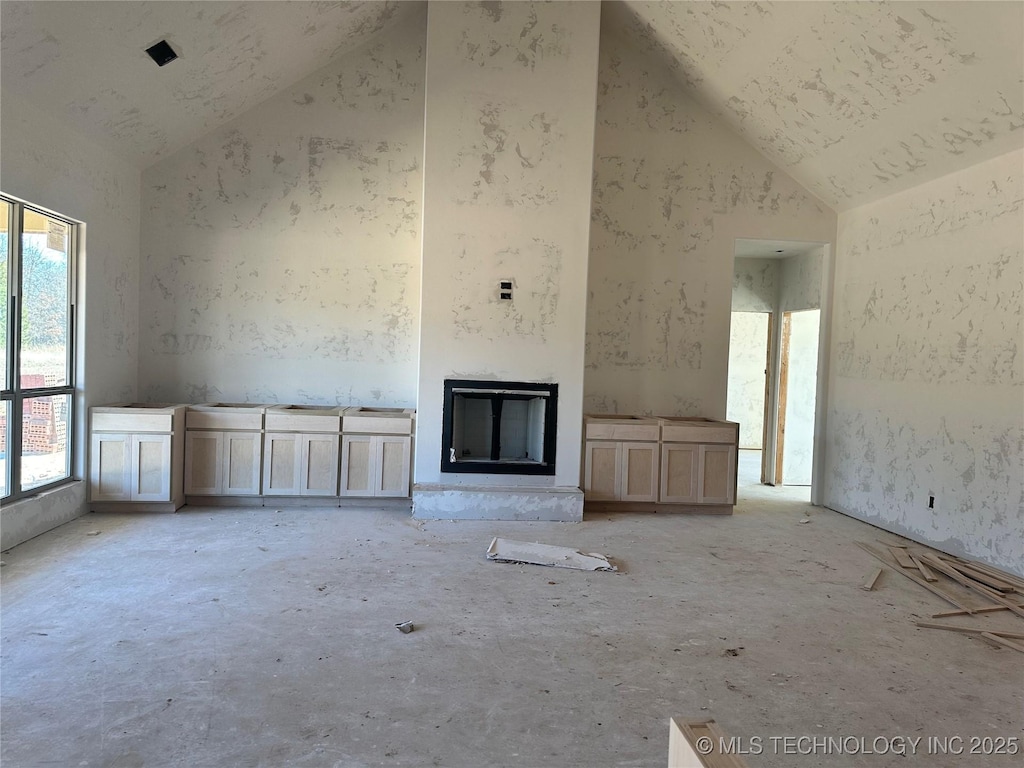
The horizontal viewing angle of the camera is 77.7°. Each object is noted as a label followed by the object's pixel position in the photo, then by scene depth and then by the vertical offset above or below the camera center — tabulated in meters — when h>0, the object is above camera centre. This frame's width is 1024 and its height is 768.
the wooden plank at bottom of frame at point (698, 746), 1.17 -0.72
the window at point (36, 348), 4.16 +0.02
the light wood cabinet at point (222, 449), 5.39 -0.78
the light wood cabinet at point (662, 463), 5.75 -0.82
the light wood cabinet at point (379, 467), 5.53 -0.91
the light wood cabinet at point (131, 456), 5.03 -0.81
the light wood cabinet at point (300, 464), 5.46 -0.90
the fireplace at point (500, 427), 5.50 -0.55
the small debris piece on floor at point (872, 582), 4.01 -1.29
